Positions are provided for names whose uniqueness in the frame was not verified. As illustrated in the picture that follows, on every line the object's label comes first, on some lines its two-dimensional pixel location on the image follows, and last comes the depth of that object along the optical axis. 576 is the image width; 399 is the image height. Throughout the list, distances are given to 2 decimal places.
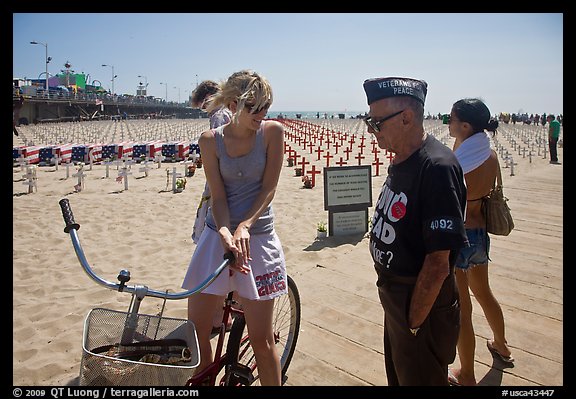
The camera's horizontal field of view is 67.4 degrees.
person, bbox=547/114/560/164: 16.61
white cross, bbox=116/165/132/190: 11.16
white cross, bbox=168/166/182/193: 10.97
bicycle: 1.64
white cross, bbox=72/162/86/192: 10.75
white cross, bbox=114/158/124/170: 13.82
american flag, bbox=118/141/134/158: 17.27
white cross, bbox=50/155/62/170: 15.46
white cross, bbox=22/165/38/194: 10.27
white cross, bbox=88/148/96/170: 15.04
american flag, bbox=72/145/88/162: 16.48
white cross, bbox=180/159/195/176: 13.57
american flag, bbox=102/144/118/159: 17.11
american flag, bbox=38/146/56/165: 15.63
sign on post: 6.74
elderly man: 1.80
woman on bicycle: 2.32
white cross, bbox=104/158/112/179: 13.09
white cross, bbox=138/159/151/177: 13.09
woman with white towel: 2.87
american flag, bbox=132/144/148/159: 18.11
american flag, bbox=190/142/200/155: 18.55
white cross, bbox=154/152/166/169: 15.70
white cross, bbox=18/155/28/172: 13.30
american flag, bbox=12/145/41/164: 15.30
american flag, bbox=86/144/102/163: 16.34
